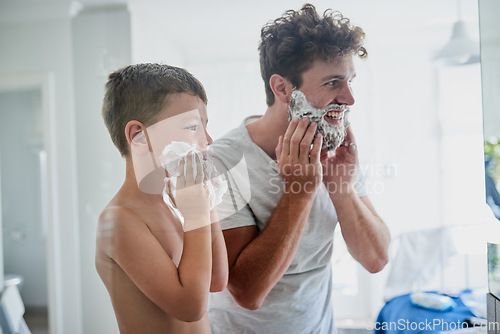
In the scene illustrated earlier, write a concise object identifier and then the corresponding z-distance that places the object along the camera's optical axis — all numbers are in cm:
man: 59
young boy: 52
